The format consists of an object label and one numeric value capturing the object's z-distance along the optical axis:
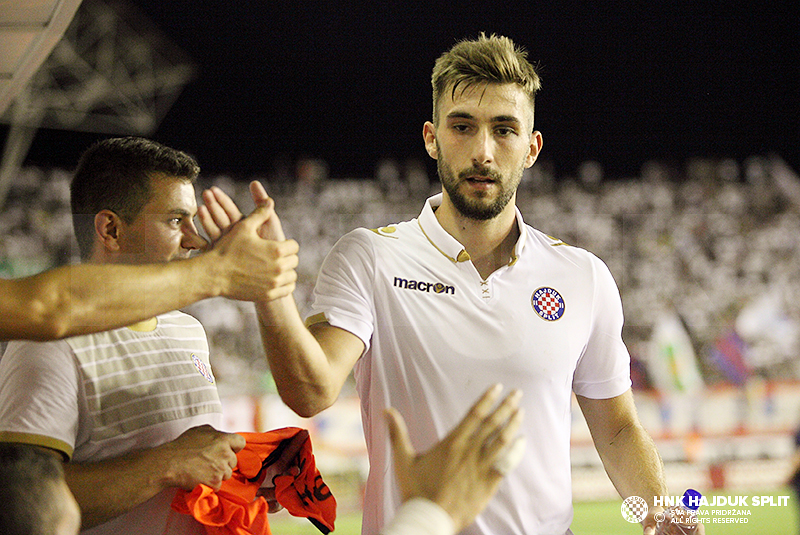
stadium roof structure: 12.57
